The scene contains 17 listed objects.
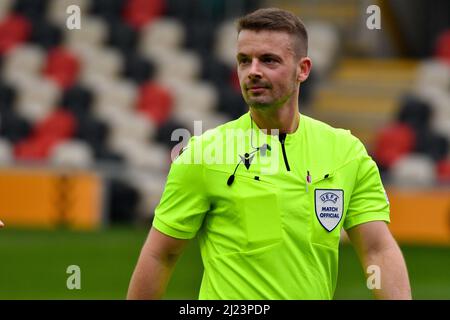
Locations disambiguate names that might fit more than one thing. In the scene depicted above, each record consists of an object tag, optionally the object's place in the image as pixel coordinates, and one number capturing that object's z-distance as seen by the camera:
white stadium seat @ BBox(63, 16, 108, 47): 21.58
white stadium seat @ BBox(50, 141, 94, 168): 17.96
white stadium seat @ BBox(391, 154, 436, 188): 16.28
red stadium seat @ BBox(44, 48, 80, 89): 20.98
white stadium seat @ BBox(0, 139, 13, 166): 17.78
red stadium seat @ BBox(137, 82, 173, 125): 20.14
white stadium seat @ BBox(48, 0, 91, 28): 21.78
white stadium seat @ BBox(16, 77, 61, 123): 20.28
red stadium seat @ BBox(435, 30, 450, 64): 20.20
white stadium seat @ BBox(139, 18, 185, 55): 21.31
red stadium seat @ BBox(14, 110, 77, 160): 19.20
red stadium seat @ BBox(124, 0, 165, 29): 22.06
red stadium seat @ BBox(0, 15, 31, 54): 21.83
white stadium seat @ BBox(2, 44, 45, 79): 21.27
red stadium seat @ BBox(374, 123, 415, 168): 17.80
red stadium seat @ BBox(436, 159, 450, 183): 16.97
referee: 4.66
